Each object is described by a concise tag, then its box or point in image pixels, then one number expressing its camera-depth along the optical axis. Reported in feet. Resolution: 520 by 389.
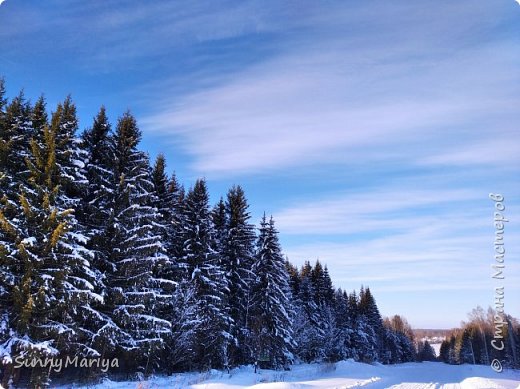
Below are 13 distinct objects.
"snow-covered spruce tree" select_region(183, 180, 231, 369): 91.25
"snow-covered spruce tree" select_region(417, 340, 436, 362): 458.50
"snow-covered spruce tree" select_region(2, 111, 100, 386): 49.85
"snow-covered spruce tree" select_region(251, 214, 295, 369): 107.65
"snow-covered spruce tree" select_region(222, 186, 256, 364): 105.81
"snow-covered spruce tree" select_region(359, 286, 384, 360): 251.17
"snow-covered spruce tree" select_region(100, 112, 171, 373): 65.82
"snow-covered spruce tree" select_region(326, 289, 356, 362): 186.19
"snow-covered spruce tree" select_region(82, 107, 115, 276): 67.51
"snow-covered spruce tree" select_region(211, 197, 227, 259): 111.30
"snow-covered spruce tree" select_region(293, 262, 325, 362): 149.18
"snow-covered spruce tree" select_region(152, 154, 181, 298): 89.15
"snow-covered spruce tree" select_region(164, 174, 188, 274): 91.35
